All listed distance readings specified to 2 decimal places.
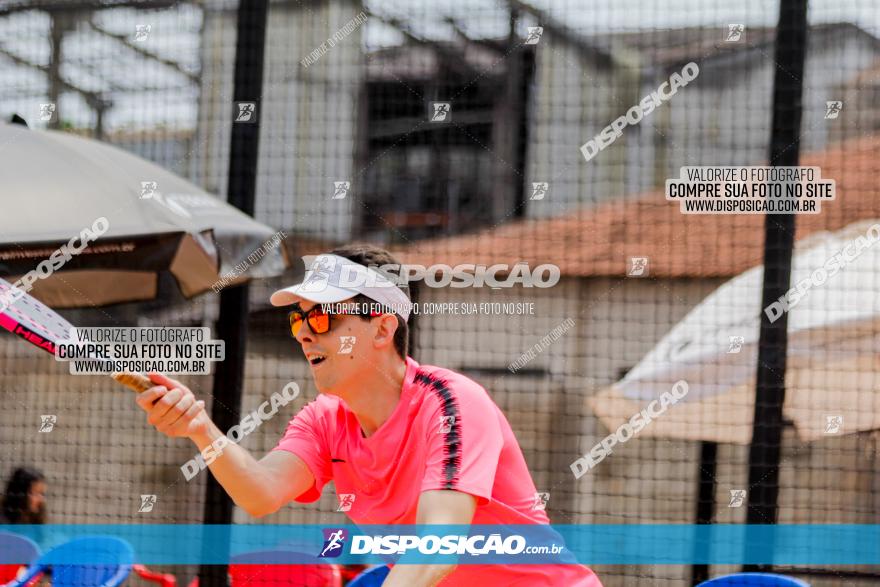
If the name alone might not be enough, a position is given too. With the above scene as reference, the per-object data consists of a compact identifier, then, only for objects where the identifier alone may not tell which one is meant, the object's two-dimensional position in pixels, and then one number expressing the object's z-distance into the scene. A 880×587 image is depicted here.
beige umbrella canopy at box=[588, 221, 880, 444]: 7.87
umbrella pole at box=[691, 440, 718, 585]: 9.37
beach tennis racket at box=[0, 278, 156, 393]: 5.16
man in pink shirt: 4.37
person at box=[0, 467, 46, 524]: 9.39
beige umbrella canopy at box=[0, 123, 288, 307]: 7.51
